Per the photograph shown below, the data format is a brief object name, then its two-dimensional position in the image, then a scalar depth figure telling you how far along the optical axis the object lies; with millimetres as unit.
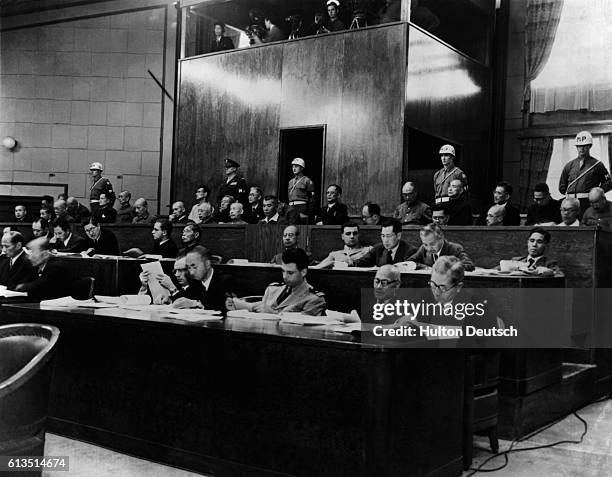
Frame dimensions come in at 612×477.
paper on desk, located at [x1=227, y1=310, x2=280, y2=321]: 3535
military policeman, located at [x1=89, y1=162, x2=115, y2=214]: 9903
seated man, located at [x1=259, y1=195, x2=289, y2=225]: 7941
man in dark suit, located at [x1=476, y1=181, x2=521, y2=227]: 6906
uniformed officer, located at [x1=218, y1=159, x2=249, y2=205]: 9289
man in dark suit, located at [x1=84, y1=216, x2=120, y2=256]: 7695
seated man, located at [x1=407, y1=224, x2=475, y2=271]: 5578
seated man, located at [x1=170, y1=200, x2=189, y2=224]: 8578
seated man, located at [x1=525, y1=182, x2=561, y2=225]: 7164
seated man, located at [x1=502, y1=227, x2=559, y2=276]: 5180
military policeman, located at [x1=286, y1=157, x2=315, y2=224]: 8477
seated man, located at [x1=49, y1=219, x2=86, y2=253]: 7867
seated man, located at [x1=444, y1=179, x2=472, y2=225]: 6957
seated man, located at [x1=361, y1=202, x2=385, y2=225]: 6918
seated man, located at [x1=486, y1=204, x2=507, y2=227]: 6820
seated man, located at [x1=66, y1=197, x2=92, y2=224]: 9453
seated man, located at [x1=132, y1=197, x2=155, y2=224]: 9438
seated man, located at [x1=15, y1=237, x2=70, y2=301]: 4957
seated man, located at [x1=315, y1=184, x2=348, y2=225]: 7609
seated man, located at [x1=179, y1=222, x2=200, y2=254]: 6516
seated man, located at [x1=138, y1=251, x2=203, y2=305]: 4469
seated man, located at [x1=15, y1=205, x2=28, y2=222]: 9898
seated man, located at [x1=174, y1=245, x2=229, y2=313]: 4410
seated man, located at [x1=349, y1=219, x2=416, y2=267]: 5781
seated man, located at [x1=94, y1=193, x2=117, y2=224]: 9516
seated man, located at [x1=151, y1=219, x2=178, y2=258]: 7035
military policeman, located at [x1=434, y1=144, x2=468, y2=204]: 7707
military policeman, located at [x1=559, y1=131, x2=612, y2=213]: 7598
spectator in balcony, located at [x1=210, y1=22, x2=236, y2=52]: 10555
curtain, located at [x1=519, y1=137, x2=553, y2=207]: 9656
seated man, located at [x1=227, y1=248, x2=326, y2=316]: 4117
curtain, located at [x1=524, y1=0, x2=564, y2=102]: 9484
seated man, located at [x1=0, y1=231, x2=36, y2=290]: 5633
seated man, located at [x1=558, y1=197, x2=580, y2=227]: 6098
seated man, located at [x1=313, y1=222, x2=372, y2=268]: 6156
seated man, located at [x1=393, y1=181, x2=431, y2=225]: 7343
